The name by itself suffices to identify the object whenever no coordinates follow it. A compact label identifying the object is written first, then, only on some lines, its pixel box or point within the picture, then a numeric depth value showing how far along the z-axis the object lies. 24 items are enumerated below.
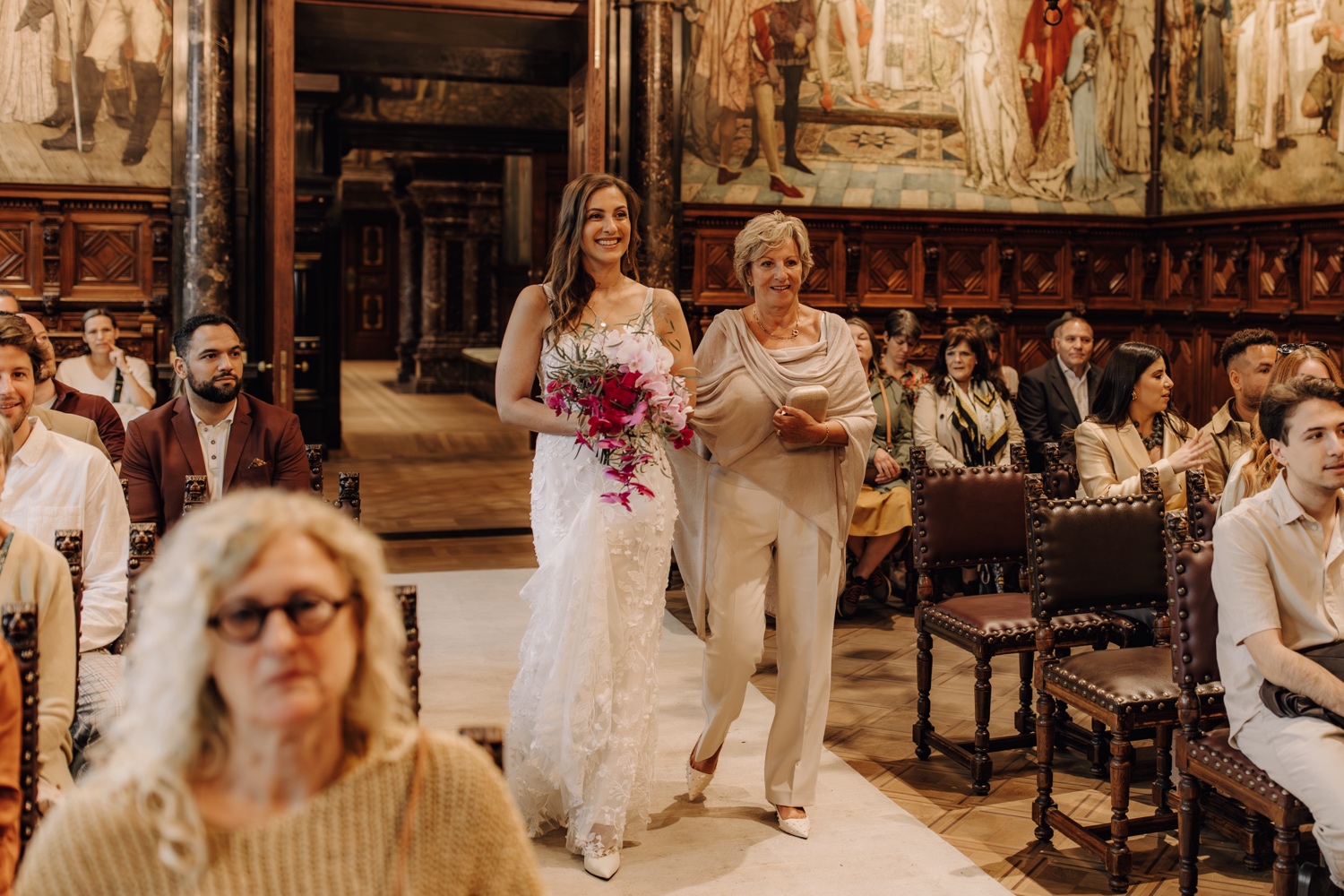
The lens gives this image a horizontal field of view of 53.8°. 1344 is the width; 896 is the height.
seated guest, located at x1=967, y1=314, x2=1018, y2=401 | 7.29
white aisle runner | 3.61
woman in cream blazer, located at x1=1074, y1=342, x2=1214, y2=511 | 5.16
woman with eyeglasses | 1.42
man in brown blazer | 4.27
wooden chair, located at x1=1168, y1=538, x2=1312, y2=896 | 3.29
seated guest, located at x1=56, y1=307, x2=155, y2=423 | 7.42
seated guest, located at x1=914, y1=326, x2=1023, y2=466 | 6.93
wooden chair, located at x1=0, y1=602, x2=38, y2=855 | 2.34
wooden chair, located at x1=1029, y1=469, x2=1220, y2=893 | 3.71
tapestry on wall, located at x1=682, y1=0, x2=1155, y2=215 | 9.11
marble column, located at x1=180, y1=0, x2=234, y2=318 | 7.86
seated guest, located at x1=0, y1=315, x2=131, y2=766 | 3.48
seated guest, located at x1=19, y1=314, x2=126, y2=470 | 5.43
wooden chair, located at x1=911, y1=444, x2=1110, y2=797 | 4.54
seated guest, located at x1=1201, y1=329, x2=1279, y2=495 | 5.14
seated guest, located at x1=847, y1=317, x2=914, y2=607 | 6.95
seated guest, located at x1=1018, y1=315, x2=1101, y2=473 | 7.29
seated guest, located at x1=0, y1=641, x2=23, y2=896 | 2.28
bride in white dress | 3.67
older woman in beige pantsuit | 3.91
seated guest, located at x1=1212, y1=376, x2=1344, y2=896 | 3.05
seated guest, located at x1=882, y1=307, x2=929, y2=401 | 7.44
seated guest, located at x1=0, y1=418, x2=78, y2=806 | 2.65
